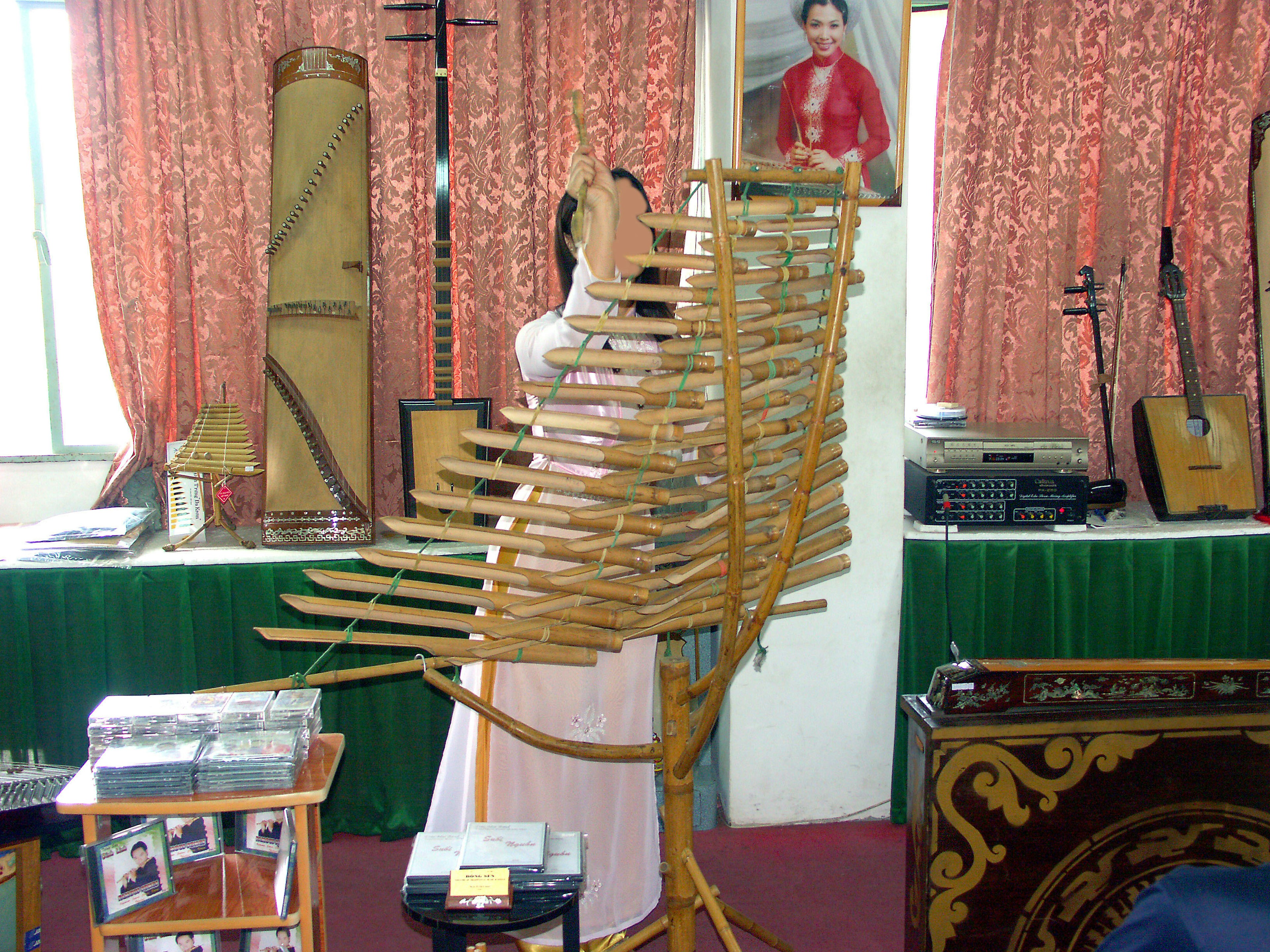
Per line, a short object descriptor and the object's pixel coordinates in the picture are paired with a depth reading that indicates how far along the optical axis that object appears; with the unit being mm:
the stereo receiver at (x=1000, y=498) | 2615
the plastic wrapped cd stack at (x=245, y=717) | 1741
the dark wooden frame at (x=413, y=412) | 2578
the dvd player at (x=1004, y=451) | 2627
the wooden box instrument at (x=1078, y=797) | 1743
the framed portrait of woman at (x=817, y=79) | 2320
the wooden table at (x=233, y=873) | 1618
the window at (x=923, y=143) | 3043
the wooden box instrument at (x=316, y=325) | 2535
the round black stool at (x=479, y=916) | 1377
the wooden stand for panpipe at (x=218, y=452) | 2529
